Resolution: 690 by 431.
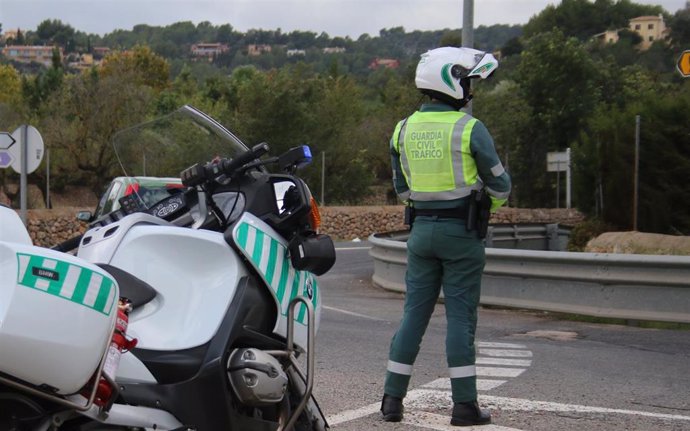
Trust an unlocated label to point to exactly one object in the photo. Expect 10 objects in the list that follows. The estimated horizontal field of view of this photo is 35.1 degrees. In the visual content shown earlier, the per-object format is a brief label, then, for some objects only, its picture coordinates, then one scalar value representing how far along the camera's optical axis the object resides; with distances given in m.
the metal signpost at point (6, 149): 22.34
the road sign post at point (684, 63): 11.95
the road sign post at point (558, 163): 34.84
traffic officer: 5.92
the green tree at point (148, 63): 89.48
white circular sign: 21.47
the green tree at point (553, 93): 47.41
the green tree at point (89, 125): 34.34
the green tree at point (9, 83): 62.31
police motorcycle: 3.23
